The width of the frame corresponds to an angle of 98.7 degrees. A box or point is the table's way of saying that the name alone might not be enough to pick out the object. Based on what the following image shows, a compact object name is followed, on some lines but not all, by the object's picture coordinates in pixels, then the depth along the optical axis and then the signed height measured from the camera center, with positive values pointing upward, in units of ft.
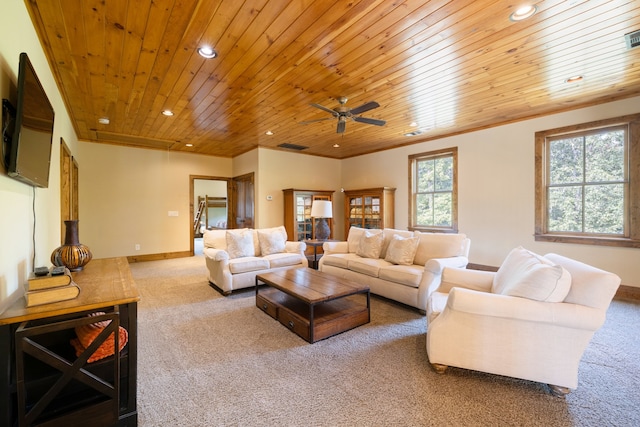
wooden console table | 3.91 -2.58
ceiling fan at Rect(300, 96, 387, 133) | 10.65 +3.94
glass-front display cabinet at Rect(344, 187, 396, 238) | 19.97 +0.27
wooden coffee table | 8.45 -3.34
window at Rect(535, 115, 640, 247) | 11.74 +1.28
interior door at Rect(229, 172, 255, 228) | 21.24 +0.86
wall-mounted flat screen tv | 4.86 +1.64
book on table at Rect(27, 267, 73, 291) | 4.46 -1.15
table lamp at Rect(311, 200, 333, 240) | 17.65 -0.16
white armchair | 5.53 -2.55
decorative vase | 6.61 -0.99
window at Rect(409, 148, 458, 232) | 17.46 +1.39
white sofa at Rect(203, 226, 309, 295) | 12.62 -2.21
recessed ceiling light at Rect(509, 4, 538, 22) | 6.53 +4.84
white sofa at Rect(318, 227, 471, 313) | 10.39 -2.22
